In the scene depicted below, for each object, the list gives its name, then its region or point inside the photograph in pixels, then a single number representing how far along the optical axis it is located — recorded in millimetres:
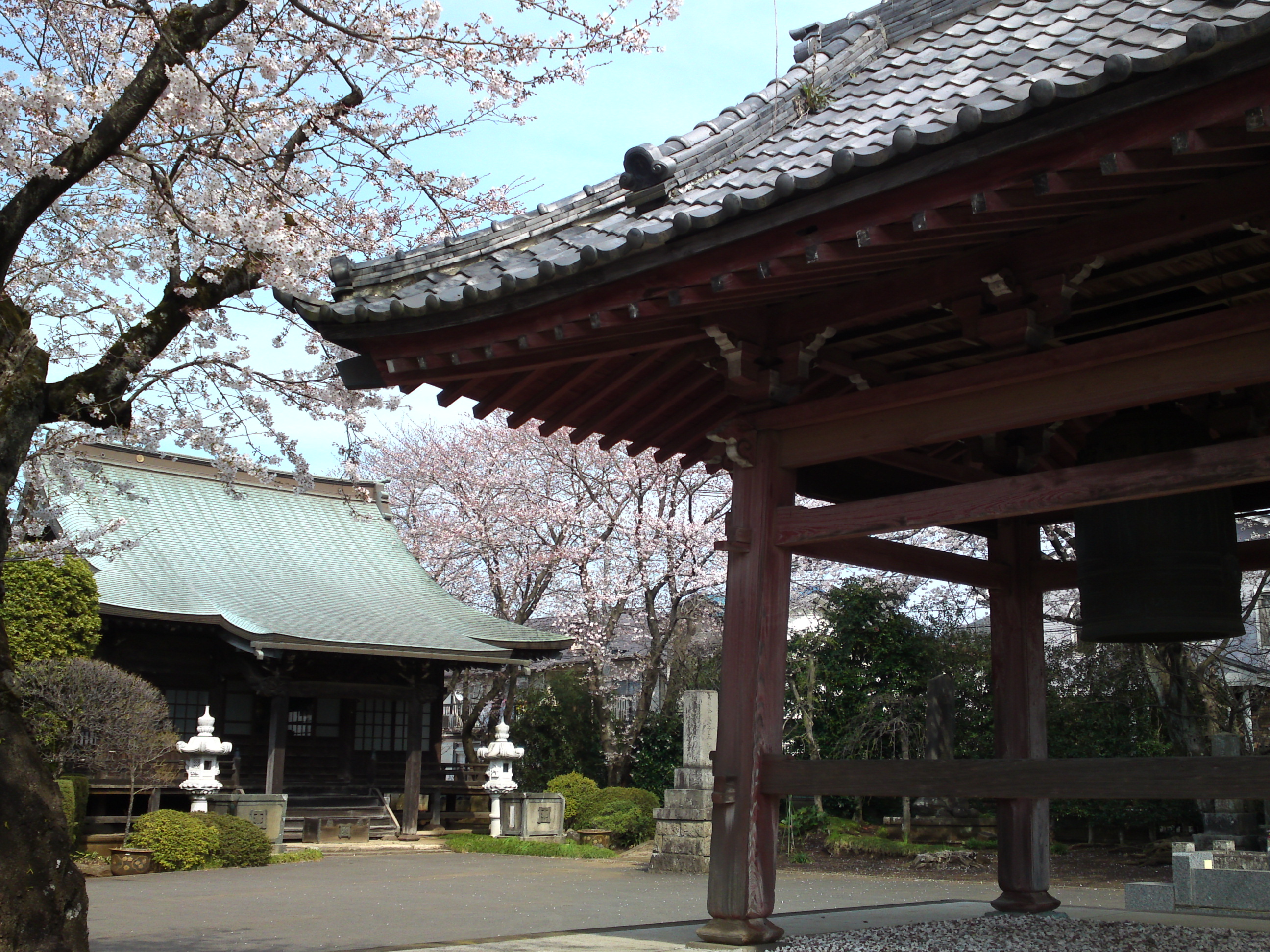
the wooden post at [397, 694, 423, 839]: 19062
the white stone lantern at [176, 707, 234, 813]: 16516
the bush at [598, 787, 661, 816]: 19859
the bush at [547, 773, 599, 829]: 20156
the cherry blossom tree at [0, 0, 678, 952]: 4941
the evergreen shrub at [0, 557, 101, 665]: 14047
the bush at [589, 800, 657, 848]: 18797
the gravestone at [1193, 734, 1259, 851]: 11664
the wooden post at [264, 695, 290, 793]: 17609
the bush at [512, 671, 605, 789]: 23828
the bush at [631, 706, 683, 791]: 22219
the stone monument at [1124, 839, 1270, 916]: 8578
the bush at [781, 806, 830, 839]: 18109
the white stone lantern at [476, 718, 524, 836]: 19625
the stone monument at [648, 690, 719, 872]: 14375
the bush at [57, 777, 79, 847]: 13961
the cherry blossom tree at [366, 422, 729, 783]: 22578
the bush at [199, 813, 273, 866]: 15180
